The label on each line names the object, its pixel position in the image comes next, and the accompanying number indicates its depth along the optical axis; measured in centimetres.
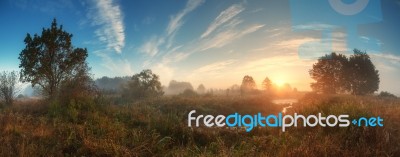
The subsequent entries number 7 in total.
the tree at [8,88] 2688
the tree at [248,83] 7916
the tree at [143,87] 4644
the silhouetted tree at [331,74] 4228
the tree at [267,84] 7792
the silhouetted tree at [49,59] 2361
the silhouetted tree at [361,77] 4162
